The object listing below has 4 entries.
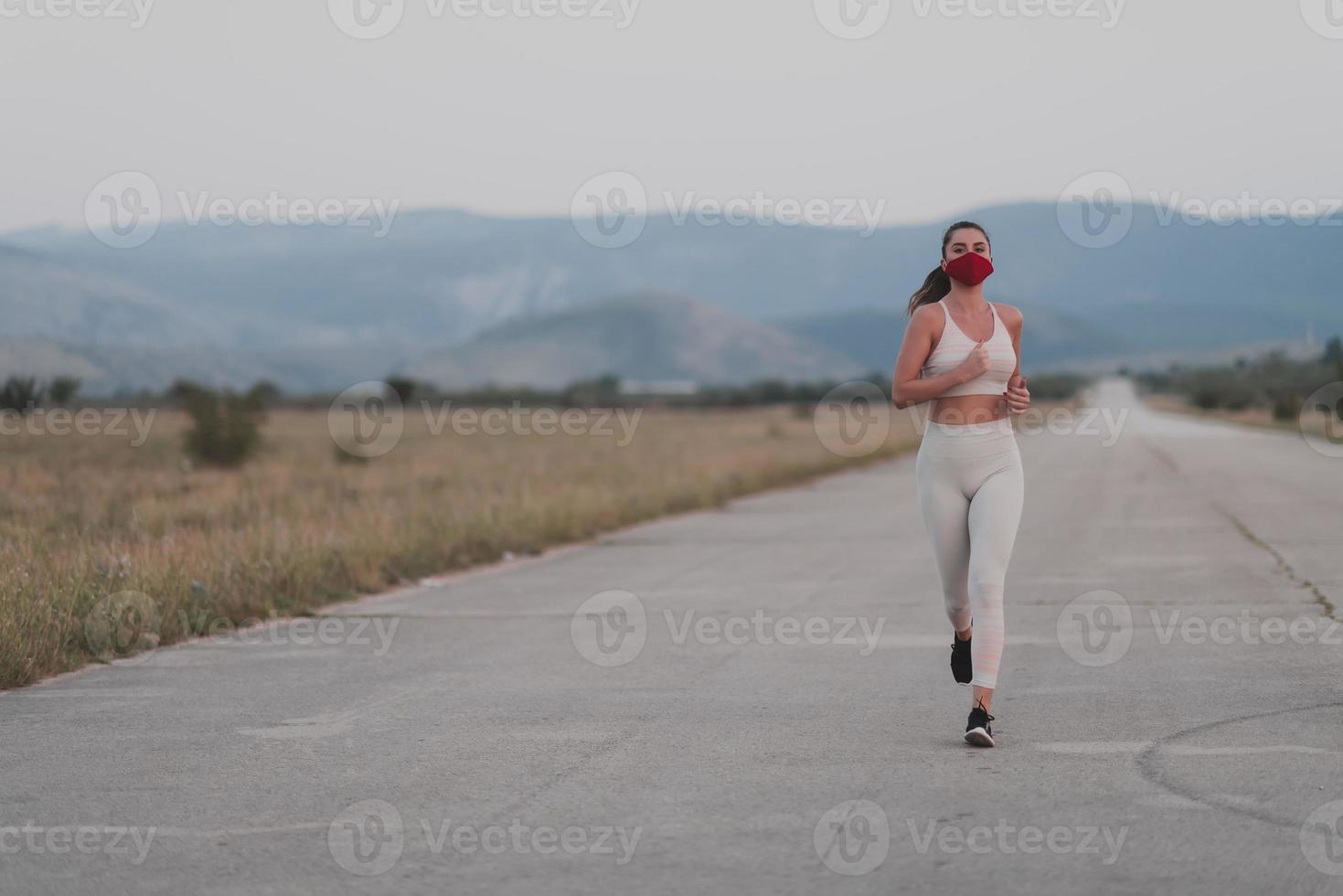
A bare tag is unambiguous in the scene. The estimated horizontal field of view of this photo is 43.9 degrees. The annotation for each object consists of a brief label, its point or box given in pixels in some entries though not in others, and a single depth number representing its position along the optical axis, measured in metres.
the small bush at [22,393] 35.75
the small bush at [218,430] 38.81
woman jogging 7.04
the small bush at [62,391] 67.62
